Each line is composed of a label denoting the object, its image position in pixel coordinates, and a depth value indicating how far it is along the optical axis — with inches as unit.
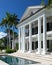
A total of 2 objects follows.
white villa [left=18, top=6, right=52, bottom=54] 339.8
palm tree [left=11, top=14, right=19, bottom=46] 718.2
